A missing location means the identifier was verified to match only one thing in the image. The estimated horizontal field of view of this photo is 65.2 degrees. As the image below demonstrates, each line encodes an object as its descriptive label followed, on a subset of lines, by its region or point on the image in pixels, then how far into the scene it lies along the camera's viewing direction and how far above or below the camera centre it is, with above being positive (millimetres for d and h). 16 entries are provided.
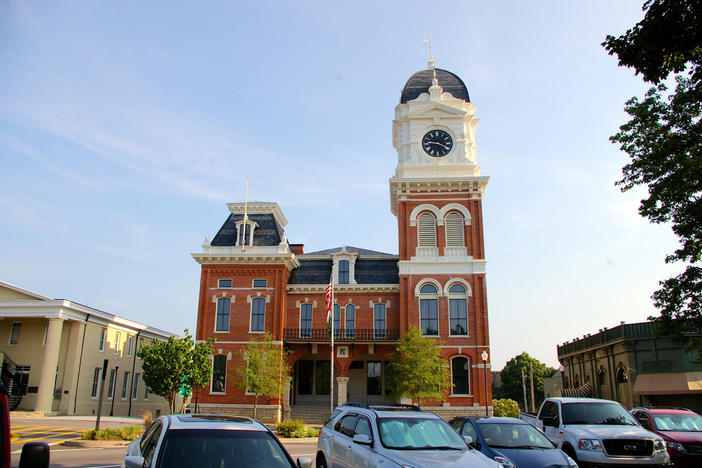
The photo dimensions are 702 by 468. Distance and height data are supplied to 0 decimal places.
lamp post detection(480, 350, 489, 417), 33022 +1450
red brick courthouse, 37812 +6587
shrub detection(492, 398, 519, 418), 34094 -1627
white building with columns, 37250 +1608
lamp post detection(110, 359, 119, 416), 42047 -833
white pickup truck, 12398 -1205
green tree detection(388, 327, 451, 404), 34250 +613
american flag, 34094 +4915
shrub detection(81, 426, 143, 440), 21234 -2170
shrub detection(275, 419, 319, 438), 25531 -2311
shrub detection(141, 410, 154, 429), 23239 -1676
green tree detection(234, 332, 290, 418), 35250 +500
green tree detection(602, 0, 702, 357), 18031 +6636
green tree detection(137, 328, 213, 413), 28625 +598
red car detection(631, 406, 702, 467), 14680 -1293
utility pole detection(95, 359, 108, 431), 22284 -286
